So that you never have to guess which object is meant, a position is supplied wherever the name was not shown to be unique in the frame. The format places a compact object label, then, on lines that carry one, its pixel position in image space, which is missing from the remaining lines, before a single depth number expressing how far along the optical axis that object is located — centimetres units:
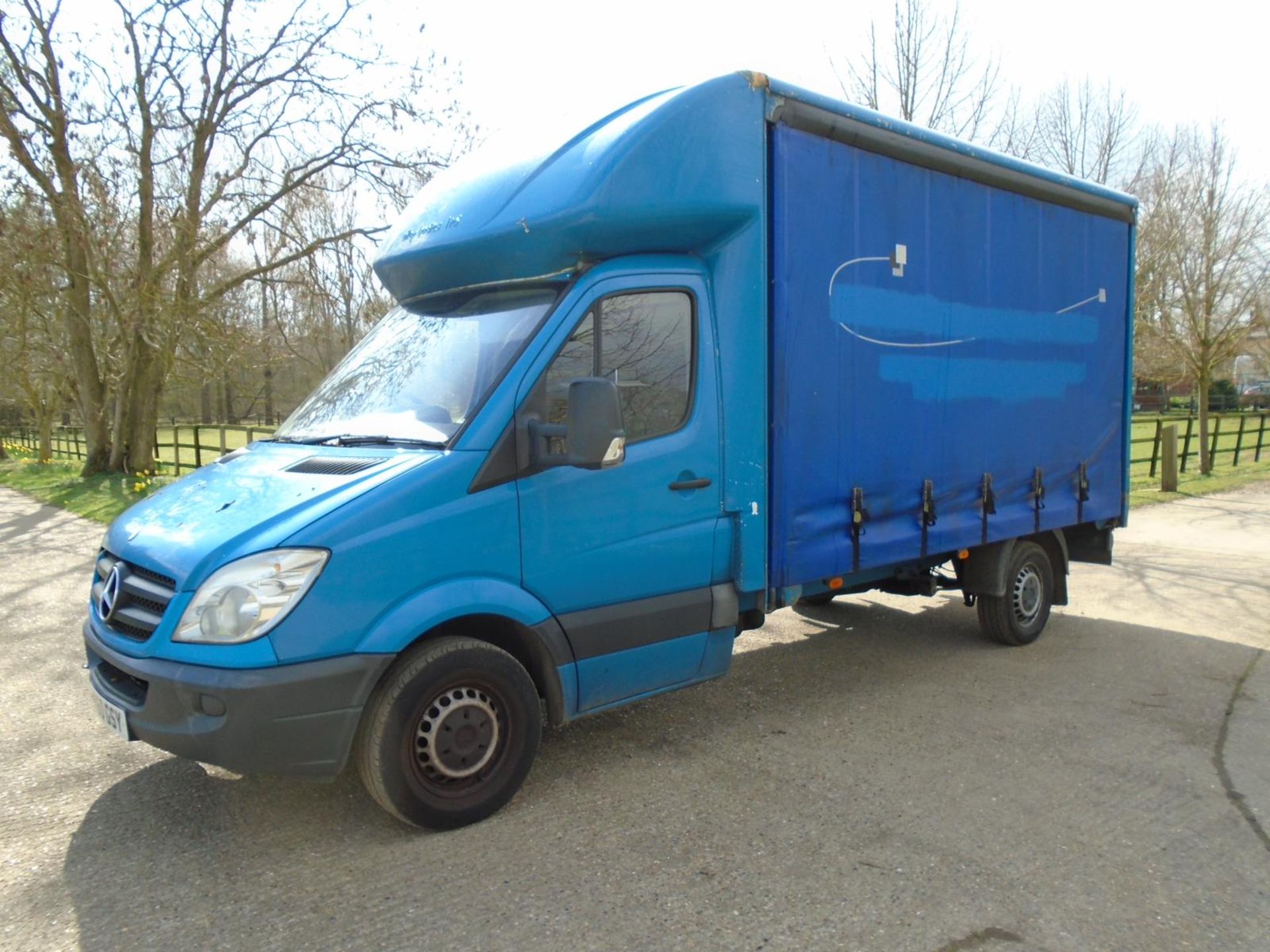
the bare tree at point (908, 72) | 1388
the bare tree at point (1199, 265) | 1794
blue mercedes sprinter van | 344
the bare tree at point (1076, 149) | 1711
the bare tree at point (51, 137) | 1552
